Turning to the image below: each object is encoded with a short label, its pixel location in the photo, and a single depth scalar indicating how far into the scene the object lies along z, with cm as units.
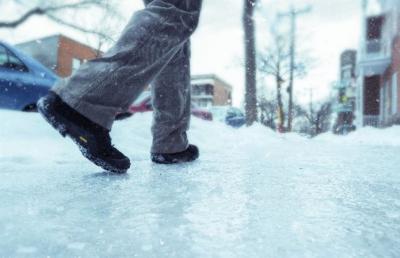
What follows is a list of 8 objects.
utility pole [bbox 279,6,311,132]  2009
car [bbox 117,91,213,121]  693
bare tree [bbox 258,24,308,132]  2066
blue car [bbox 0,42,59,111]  391
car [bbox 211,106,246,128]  1366
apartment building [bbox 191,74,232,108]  5956
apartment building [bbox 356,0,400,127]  1491
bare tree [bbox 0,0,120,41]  1390
